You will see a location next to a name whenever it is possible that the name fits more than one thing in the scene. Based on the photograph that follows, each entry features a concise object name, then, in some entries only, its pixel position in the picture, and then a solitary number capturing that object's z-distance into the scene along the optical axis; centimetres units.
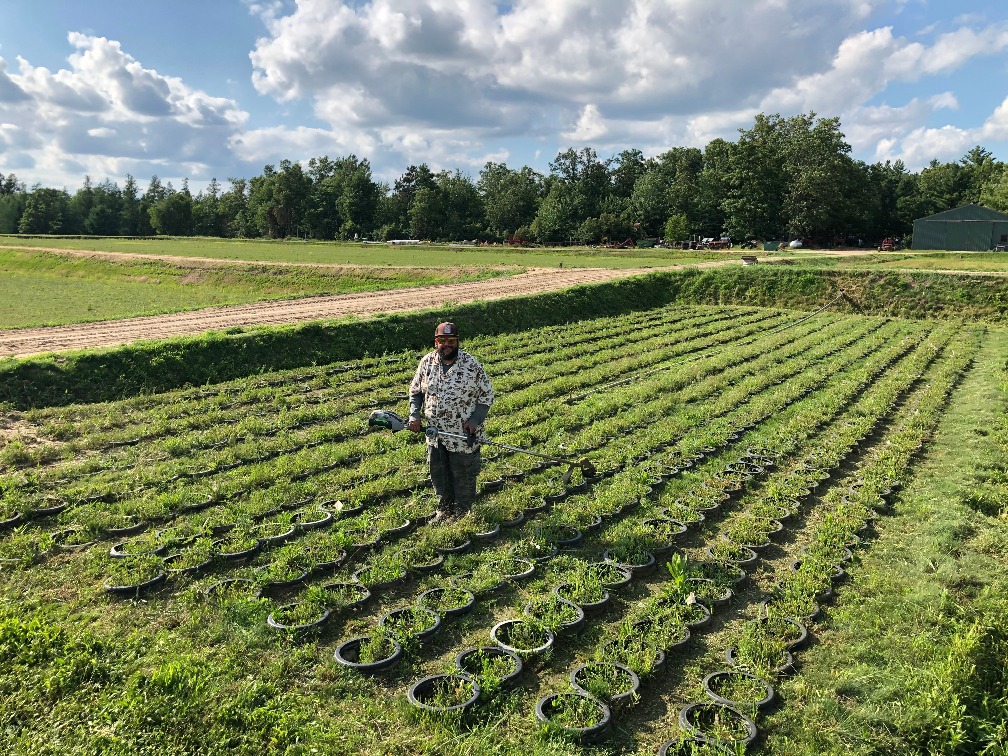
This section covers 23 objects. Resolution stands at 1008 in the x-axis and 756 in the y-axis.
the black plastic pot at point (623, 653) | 487
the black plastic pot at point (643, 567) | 631
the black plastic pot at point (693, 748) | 406
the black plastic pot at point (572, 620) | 531
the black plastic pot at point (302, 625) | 514
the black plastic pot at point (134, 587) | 565
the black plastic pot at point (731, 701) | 443
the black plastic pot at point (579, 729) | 417
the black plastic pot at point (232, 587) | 569
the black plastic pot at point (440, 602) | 553
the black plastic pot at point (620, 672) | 449
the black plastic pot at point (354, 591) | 558
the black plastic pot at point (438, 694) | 433
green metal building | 5684
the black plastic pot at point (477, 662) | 470
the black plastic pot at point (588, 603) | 561
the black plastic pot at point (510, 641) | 494
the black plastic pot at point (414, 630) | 517
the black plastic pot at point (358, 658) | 477
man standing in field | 708
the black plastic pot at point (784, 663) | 488
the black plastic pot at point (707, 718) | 420
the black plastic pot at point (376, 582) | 592
